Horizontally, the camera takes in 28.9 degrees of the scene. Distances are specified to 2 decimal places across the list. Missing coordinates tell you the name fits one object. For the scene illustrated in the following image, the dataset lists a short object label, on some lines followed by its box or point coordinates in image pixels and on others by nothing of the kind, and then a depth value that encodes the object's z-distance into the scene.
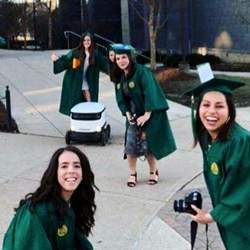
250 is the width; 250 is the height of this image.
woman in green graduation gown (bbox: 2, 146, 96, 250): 2.45
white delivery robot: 6.69
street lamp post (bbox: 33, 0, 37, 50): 21.32
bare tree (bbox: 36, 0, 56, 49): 21.35
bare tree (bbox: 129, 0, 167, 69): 12.84
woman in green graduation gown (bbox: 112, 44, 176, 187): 5.03
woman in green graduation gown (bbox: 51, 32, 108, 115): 6.97
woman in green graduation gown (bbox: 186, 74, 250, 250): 2.60
